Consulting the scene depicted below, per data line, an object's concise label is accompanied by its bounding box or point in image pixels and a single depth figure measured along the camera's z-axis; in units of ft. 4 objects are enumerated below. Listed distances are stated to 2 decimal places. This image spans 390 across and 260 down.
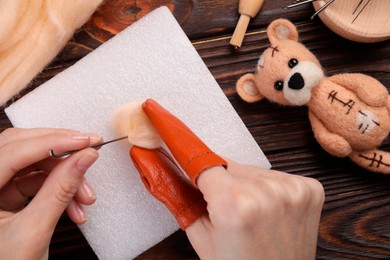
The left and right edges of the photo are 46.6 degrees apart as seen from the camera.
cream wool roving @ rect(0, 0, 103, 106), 2.30
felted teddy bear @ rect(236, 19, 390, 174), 2.10
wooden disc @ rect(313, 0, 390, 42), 2.27
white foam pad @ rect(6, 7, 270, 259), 2.40
